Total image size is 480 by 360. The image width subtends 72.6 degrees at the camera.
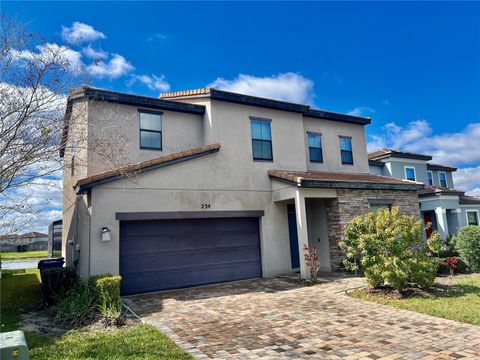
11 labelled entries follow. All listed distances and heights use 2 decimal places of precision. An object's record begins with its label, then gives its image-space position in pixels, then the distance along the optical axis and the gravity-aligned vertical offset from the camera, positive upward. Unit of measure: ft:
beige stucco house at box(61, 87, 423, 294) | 35.78 +4.62
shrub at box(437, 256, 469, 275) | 42.47 -6.42
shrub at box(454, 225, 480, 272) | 41.75 -3.61
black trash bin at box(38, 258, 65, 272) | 44.78 -3.33
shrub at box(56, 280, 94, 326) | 25.59 -5.54
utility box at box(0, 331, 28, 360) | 10.85 -3.58
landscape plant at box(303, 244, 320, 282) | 38.96 -4.06
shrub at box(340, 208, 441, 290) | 30.78 -2.85
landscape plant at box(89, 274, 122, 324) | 25.42 -4.76
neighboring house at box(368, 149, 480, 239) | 79.30 +6.15
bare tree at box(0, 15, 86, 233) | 24.82 +10.27
